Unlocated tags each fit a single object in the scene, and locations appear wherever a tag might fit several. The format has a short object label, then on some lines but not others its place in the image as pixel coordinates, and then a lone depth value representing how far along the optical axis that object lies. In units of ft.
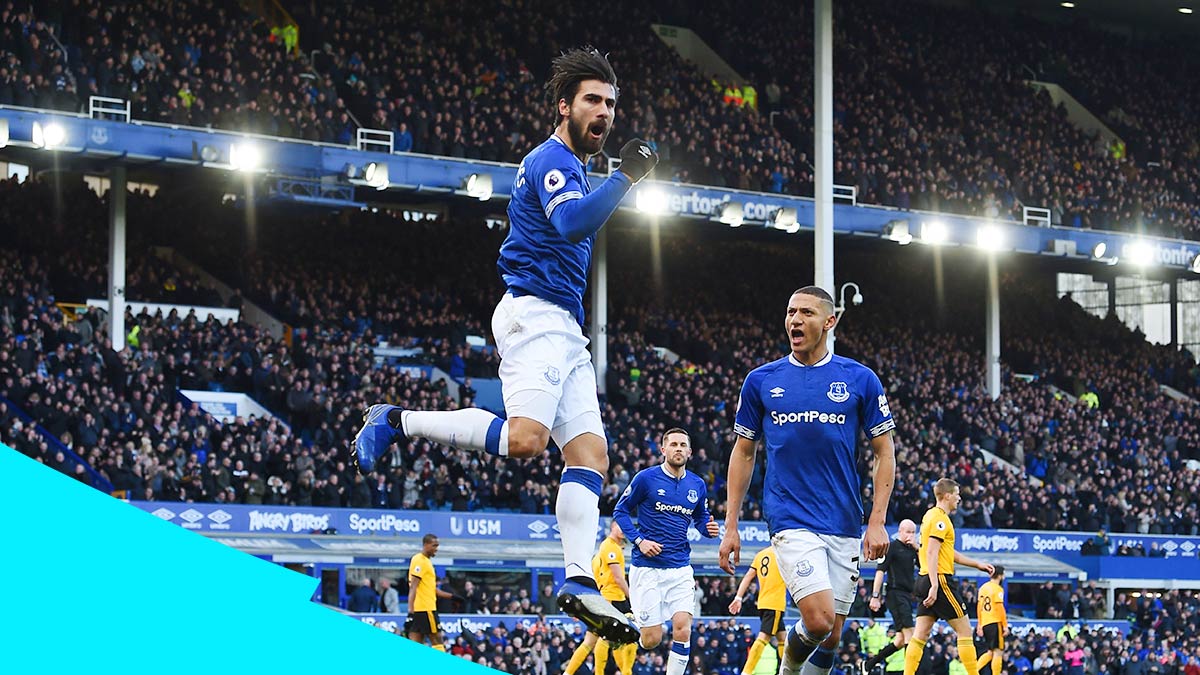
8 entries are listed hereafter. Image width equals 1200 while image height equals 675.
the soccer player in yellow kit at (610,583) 57.16
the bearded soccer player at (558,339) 25.76
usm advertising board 86.28
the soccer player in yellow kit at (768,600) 60.70
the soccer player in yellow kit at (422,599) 67.13
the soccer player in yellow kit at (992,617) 69.46
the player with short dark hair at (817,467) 32.86
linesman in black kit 63.52
